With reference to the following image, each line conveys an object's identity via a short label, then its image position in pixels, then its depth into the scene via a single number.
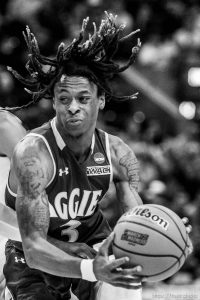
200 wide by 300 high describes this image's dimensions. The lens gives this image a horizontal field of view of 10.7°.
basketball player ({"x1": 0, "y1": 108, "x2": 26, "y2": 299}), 6.65
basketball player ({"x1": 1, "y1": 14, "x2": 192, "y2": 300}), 5.30
